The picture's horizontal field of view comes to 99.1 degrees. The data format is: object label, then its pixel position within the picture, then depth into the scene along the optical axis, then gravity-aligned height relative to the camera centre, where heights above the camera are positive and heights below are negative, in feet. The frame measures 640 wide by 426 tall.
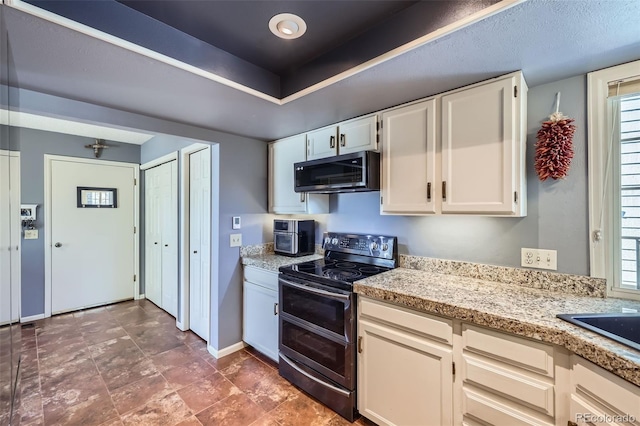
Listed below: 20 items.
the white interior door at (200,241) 8.98 -0.98
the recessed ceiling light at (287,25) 4.25 +3.04
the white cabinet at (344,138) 6.57 +1.93
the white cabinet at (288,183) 8.23 +0.95
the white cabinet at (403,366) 4.50 -2.78
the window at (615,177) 4.44 +0.58
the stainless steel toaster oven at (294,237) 8.55 -0.78
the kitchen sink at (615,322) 3.65 -1.50
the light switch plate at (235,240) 8.55 -0.88
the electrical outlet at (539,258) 5.05 -0.89
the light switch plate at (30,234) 10.80 -0.85
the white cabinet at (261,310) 7.57 -2.88
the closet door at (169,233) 10.81 -0.84
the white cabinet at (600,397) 2.83 -2.07
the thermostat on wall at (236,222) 8.64 -0.31
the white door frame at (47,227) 11.15 -0.59
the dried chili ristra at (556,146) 4.73 +1.15
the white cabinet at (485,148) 4.69 +1.17
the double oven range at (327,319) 5.66 -2.40
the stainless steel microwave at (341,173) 6.15 +0.95
